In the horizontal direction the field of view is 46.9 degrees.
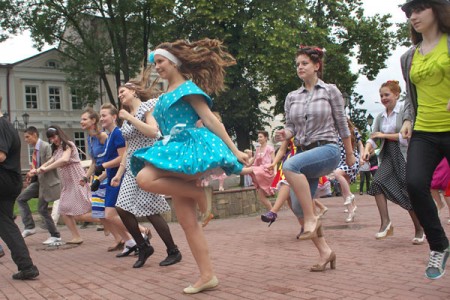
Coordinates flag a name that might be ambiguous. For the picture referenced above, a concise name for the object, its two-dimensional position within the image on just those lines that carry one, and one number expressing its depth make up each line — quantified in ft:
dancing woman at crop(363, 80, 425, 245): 20.74
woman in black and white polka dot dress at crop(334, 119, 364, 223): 29.89
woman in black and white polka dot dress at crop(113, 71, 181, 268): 18.79
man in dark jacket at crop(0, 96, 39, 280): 16.58
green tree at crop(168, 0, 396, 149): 82.17
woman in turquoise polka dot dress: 12.64
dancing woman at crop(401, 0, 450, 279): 11.46
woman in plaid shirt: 14.46
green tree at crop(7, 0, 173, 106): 102.63
